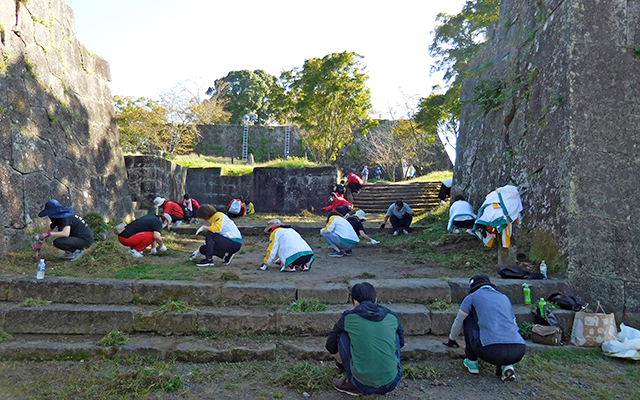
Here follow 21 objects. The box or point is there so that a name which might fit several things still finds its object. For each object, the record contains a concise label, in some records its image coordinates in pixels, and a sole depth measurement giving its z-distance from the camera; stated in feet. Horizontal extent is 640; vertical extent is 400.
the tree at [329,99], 64.80
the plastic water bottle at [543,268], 18.26
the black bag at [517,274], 18.19
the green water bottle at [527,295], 16.94
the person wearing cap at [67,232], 18.74
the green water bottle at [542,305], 15.59
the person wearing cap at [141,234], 22.06
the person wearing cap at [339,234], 25.32
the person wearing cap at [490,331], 11.94
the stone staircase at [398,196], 49.24
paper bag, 15.01
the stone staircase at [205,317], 13.53
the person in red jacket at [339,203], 33.50
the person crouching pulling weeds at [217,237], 20.79
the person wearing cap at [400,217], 32.04
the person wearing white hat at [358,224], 28.94
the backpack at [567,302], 16.35
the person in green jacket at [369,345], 10.64
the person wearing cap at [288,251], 19.90
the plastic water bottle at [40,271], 15.86
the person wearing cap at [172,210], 32.75
